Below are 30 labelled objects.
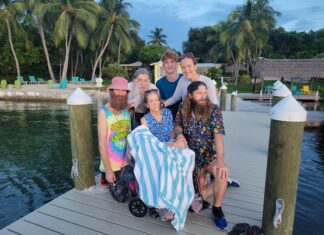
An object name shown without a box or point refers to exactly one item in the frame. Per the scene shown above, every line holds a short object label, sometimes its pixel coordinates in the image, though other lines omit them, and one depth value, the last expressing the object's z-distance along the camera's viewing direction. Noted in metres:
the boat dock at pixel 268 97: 19.66
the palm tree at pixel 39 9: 24.33
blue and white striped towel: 2.54
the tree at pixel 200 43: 49.06
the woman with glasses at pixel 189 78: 3.20
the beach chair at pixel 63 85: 23.47
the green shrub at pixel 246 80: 32.53
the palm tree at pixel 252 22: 31.22
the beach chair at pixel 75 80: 28.54
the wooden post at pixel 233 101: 12.67
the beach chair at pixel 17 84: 22.42
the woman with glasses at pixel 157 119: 2.98
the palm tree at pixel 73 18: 25.00
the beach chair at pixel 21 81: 25.31
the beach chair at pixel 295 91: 21.40
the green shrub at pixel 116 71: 27.41
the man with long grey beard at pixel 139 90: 3.37
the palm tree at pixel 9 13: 24.44
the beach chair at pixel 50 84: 23.48
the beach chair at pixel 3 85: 22.66
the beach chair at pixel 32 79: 26.86
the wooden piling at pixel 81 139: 3.37
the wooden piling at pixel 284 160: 2.24
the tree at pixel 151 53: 34.03
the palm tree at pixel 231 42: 31.41
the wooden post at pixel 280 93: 7.04
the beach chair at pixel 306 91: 21.33
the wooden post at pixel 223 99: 12.66
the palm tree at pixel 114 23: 28.64
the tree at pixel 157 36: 52.00
